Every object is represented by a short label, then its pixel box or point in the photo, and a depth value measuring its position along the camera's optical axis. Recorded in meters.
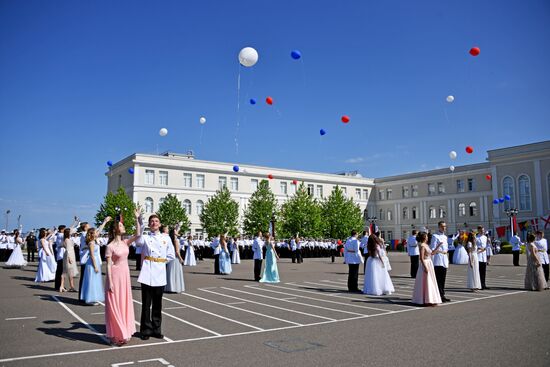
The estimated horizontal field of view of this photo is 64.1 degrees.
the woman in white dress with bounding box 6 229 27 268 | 23.25
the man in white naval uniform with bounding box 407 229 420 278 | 18.95
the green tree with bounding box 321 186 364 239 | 69.88
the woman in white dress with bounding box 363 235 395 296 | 13.20
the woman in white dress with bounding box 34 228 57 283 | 15.55
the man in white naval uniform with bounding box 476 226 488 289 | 14.80
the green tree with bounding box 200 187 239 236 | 62.66
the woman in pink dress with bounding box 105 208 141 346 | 6.91
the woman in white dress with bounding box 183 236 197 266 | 27.16
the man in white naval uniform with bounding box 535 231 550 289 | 14.96
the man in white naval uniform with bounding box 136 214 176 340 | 7.43
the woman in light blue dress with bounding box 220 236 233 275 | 20.62
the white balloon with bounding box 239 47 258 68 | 15.09
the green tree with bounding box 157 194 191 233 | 59.82
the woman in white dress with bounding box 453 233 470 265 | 30.57
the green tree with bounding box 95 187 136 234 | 57.94
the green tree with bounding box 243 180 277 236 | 63.38
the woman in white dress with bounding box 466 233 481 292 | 14.17
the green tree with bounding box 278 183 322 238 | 64.31
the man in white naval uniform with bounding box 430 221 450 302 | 12.05
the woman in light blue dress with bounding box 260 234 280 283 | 16.94
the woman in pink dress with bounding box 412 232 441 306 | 10.88
